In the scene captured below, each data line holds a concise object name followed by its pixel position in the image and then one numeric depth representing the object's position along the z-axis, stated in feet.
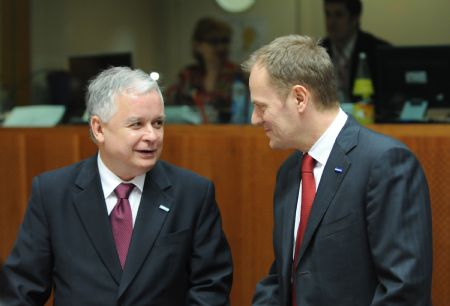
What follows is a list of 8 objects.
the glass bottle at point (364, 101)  23.34
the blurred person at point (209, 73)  35.83
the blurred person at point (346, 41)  30.66
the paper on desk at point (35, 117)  28.30
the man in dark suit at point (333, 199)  14.14
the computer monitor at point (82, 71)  30.99
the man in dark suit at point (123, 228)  16.83
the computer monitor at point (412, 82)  23.77
